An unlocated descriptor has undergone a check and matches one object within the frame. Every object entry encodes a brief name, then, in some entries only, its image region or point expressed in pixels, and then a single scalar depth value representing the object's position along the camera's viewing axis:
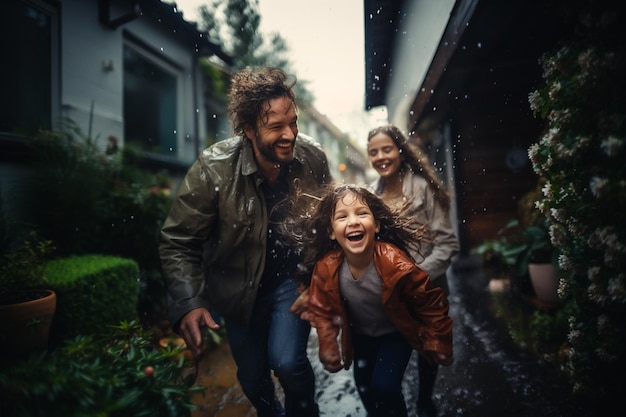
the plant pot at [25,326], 2.78
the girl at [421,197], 2.84
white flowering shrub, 1.57
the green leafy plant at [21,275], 3.00
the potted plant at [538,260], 4.29
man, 2.37
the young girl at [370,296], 2.12
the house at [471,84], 3.06
